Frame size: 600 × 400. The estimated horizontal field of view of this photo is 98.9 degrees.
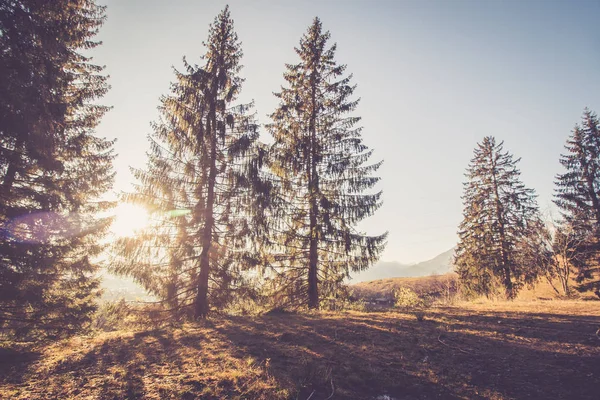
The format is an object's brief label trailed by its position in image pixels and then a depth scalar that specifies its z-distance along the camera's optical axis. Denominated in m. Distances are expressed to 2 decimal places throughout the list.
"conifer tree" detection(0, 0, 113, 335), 7.18
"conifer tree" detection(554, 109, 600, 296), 22.08
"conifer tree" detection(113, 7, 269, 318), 11.10
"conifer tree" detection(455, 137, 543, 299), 21.59
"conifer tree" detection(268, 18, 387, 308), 12.93
